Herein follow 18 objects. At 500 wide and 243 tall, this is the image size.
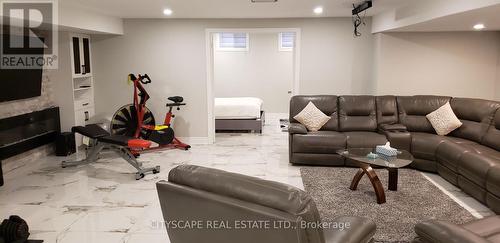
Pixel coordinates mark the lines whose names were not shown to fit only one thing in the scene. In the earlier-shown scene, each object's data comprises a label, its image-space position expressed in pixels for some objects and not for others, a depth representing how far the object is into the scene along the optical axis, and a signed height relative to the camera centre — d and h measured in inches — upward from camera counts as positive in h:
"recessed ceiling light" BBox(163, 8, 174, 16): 213.2 +42.2
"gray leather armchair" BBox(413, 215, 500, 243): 77.4 -34.3
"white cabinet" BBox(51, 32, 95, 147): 230.5 +1.8
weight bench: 188.9 -32.3
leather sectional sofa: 156.8 -28.8
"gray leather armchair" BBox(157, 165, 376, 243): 59.6 -22.9
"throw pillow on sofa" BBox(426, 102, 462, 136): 201.5 -21.0
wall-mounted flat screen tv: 185.3 +1.5
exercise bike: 245.8 -26.9
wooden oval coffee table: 151.3 -33.9
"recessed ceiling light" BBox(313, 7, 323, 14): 207.2 +42.0
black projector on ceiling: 180.7 +38.8
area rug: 132.9 -49.8
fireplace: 189.9 -27.3
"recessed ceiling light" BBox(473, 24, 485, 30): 190.7 +29.8
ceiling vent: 178.5 +39.4
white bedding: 297.0 -22.3
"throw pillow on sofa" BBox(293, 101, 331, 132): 217.6 -21.3
